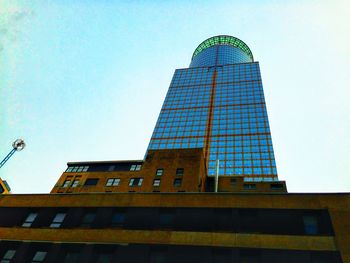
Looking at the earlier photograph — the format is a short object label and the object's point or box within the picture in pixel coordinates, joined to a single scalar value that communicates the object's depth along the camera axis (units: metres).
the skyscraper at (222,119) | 88.81
